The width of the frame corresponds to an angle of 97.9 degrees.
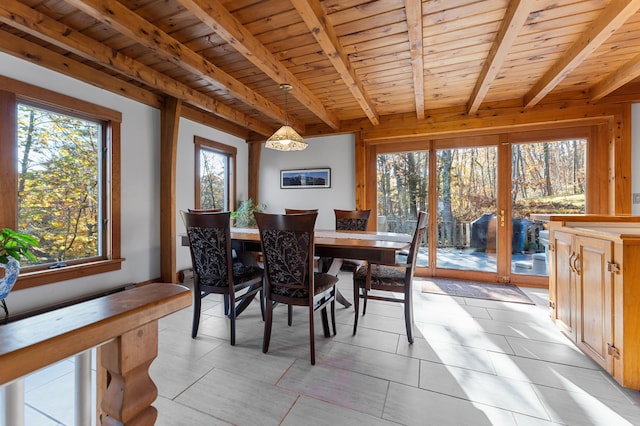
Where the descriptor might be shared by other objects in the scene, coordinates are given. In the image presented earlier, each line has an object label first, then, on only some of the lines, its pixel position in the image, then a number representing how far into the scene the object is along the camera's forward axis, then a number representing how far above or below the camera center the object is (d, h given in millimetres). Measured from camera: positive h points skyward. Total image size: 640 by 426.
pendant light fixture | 2871 +762
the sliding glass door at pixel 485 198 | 3674 +191
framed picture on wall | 4750 +595
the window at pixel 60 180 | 2375 +317
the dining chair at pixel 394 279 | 2191 -560
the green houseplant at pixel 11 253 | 1649 -250
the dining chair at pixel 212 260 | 2119 -374
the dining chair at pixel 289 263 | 1878 -355
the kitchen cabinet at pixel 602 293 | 1586 -535
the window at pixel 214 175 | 4188 +616
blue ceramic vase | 1495 -371
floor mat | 3254 -992
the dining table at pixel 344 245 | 2035 -259
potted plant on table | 4562 -45
